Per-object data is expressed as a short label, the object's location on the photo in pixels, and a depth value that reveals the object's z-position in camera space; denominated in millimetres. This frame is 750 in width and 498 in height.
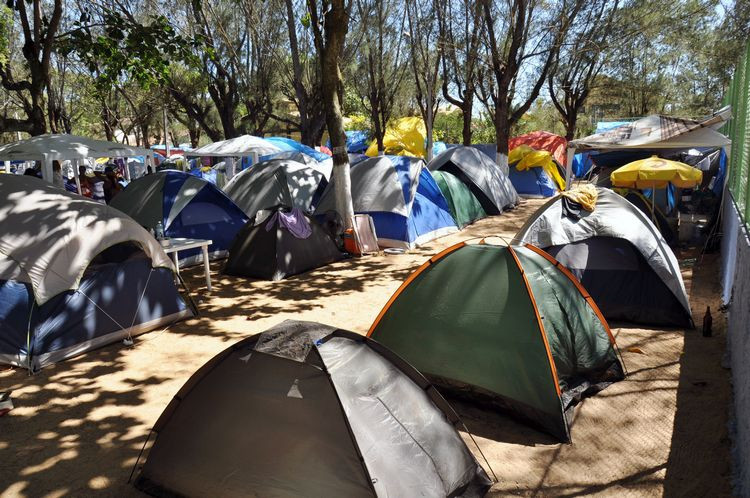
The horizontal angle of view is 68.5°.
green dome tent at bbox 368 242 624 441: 4461
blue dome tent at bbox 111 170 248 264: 9805
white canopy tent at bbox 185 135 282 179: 15805
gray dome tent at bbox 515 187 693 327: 6535
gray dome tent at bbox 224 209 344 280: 9078
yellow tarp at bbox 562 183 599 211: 6805
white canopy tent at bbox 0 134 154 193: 10695
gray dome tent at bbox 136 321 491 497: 3281
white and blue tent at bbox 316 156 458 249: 11297
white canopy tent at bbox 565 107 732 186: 10102
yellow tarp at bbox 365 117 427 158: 28047
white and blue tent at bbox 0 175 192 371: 5574
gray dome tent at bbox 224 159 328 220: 12180
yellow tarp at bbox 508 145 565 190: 19297
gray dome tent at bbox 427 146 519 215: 14992
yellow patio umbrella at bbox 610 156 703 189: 9664
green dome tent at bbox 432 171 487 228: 13516
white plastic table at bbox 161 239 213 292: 7866
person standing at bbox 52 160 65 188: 12216
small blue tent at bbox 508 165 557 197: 19891
